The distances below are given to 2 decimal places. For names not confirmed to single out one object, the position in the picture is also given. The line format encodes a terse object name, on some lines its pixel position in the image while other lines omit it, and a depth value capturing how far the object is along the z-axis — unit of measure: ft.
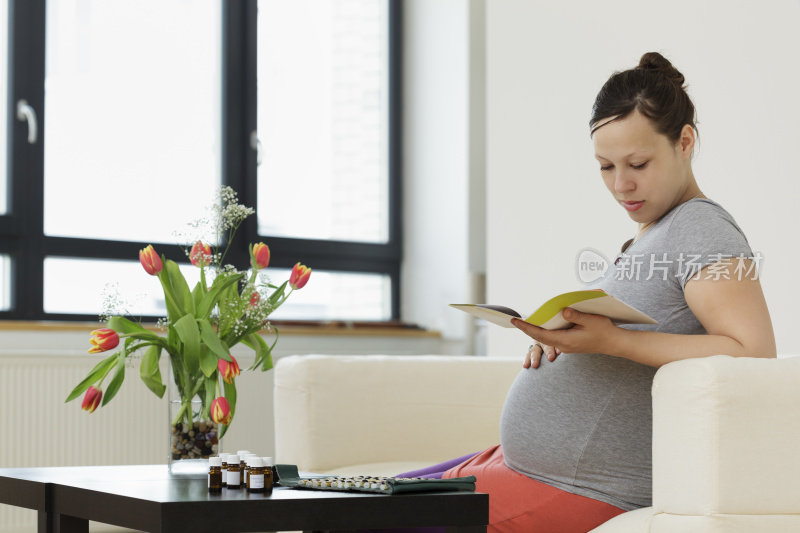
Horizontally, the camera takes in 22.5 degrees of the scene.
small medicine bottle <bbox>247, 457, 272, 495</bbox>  9.00
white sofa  8.68
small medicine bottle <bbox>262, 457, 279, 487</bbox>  9.07
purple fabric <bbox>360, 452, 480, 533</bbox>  9.98
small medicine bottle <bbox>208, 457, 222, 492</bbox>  9.11
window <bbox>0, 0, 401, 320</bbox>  17.41
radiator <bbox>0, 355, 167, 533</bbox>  15.75
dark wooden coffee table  8.55
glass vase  10.13
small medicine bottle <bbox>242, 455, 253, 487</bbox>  9.07
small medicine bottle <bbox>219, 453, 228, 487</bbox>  9.19
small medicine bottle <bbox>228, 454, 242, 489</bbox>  9.18
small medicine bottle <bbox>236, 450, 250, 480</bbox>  9.21
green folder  8.91
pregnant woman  8.97
